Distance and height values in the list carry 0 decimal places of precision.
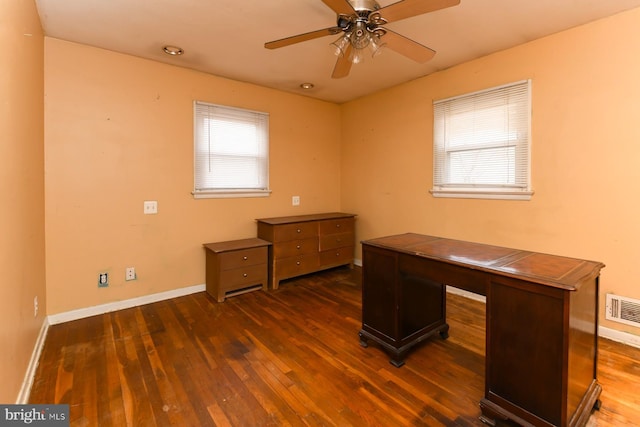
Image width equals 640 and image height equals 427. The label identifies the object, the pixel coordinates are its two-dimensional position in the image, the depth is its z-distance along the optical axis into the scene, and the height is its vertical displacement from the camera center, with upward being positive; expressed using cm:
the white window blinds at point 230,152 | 349 +69
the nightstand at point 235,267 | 325 -68
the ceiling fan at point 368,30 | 170 +114
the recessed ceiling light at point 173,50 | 286 +152
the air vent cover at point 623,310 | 234 -80
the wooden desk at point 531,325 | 137 -57
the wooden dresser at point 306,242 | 367 -46
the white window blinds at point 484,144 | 285 +67
